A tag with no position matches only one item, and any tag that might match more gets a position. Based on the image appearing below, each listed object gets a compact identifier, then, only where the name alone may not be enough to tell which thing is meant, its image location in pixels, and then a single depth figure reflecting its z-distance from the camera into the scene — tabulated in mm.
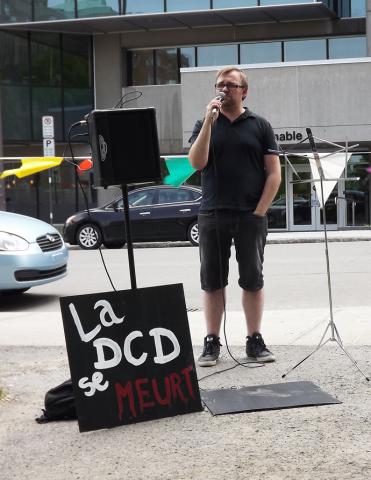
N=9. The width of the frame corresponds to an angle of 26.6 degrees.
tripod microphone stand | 5207
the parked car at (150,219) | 18625
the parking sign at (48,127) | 19625
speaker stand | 4574
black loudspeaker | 4426
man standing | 5312
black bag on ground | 4461
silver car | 8984
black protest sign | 4246
